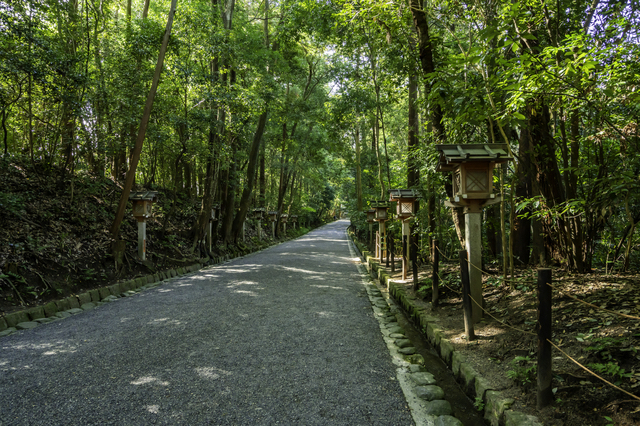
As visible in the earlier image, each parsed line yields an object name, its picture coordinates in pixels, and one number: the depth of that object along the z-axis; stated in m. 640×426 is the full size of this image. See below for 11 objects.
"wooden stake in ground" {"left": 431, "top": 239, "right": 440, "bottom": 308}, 4.62
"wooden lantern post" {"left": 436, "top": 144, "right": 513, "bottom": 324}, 3.80
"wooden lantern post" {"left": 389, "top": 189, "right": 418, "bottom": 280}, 7.20
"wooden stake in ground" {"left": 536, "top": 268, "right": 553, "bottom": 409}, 2.11
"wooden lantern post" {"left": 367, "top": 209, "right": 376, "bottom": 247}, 12.24
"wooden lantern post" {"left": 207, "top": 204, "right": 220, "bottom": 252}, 11.18
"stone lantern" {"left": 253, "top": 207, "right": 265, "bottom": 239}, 17.65
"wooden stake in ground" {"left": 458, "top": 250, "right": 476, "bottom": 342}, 3.38
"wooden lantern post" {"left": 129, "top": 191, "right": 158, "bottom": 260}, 7.89
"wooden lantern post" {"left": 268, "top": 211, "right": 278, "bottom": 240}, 20.11
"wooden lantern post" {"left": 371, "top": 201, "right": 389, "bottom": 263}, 9.84
